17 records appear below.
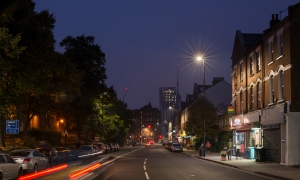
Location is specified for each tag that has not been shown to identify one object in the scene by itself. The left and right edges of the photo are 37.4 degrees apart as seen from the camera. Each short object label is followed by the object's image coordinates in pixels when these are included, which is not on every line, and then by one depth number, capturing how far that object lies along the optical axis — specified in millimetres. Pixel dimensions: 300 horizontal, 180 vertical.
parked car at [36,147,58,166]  31855
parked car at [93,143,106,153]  60141
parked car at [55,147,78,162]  35094
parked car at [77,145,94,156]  44878
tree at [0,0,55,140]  22422
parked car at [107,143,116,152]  72219
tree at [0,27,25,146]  18844
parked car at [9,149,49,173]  24531
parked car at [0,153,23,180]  19300
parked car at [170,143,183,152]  67206
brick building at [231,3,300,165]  31047
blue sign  28438
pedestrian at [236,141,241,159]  45531
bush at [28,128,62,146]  53066
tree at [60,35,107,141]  63131
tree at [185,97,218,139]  61750
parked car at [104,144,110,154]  66000
